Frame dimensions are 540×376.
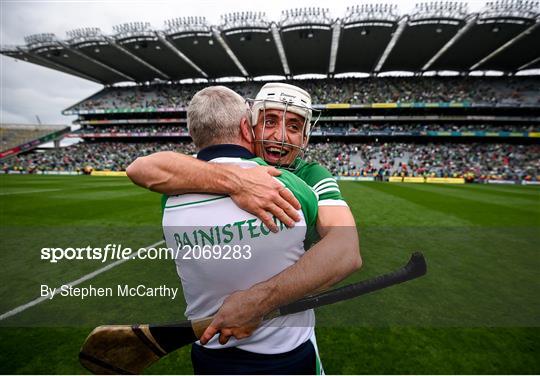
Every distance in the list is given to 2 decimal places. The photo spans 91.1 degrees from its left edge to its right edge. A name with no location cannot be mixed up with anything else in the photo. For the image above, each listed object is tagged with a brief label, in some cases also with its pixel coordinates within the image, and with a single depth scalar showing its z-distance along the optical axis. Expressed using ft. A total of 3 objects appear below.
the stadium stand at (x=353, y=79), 102.58
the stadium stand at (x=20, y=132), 162.40
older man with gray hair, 4.04
